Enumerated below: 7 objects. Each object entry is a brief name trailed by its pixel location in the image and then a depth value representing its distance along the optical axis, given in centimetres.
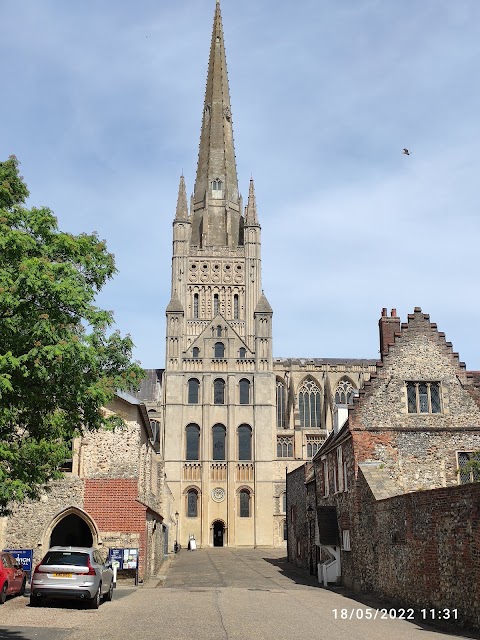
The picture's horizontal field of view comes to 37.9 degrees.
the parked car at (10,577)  1702
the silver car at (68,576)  1614
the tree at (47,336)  1081
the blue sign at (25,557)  2230
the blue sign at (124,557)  2323
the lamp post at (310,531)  3025
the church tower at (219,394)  6462
